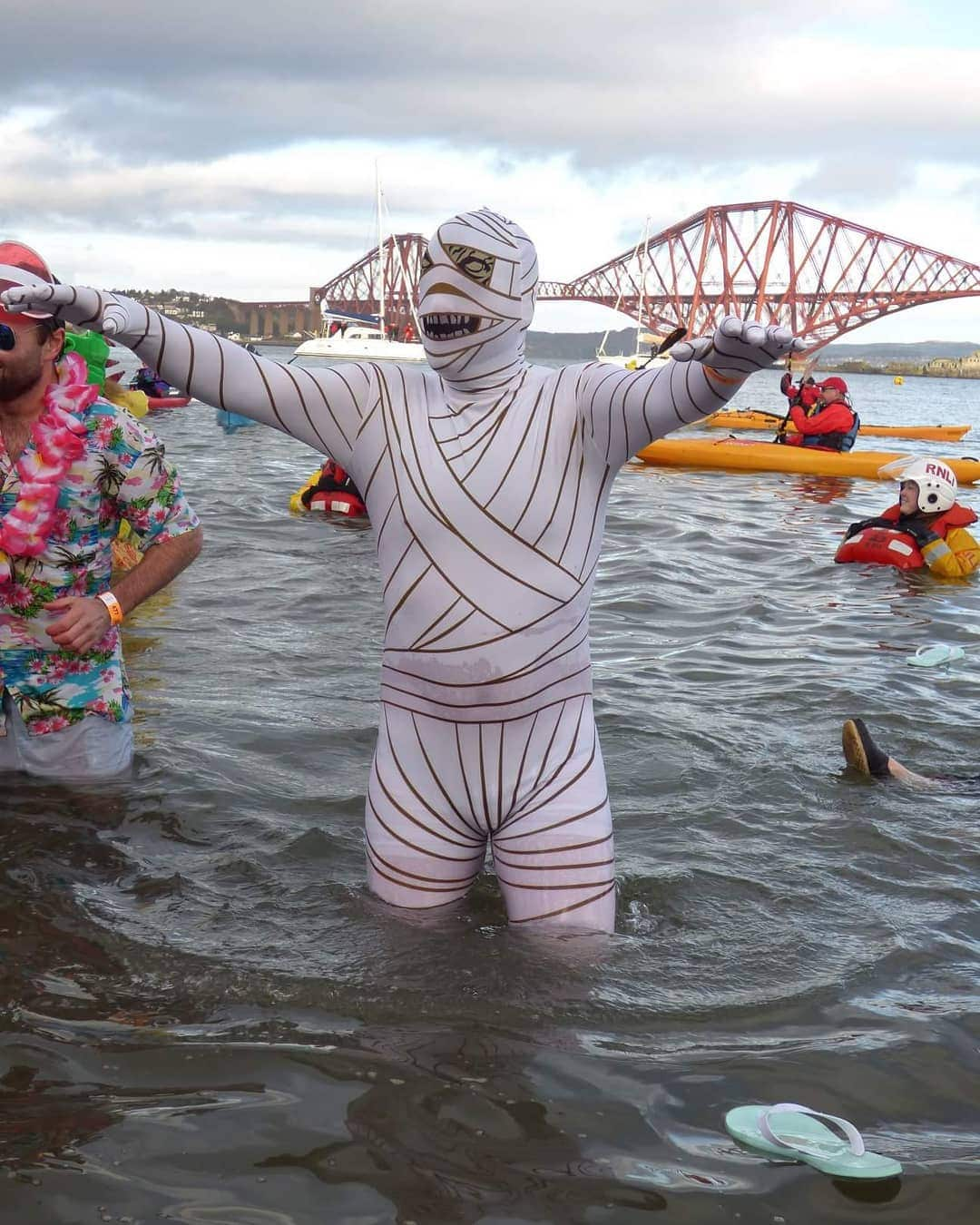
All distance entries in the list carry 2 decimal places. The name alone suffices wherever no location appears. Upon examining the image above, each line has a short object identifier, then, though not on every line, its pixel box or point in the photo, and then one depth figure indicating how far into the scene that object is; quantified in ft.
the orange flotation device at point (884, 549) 37.58
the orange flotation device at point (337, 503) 44.27
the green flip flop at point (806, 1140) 9.42
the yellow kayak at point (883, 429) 94.68
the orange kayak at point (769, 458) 67.67
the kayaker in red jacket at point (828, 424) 68.44
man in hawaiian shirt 12.98
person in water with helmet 37.22
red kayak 99.96
